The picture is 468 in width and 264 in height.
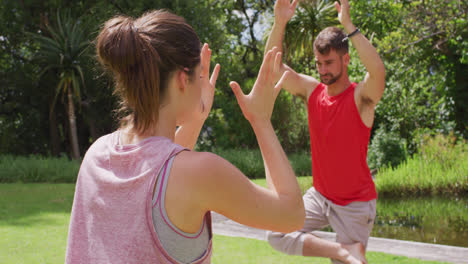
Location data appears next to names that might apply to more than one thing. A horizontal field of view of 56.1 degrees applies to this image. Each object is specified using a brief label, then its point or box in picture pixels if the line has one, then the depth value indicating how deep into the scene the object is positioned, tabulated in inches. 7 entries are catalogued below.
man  127.5
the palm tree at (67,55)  687.1
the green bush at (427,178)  364.5
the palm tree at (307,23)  681.0
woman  47.1
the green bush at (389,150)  470.3
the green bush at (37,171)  531.5
